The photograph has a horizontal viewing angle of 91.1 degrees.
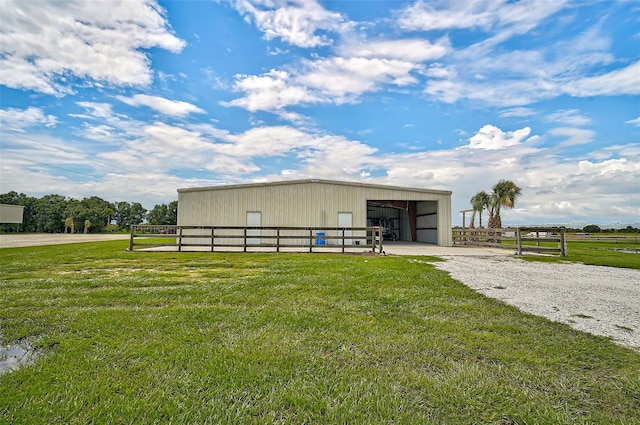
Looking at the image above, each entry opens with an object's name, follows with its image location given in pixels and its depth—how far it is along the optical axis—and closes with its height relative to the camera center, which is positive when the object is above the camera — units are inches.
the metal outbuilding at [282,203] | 679.1 +49.5
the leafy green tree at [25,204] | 2043.6 +139.1
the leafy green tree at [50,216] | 1999.3 +58.4
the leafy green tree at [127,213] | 2573.8 +97.7
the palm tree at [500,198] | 1053.2 +99.0
